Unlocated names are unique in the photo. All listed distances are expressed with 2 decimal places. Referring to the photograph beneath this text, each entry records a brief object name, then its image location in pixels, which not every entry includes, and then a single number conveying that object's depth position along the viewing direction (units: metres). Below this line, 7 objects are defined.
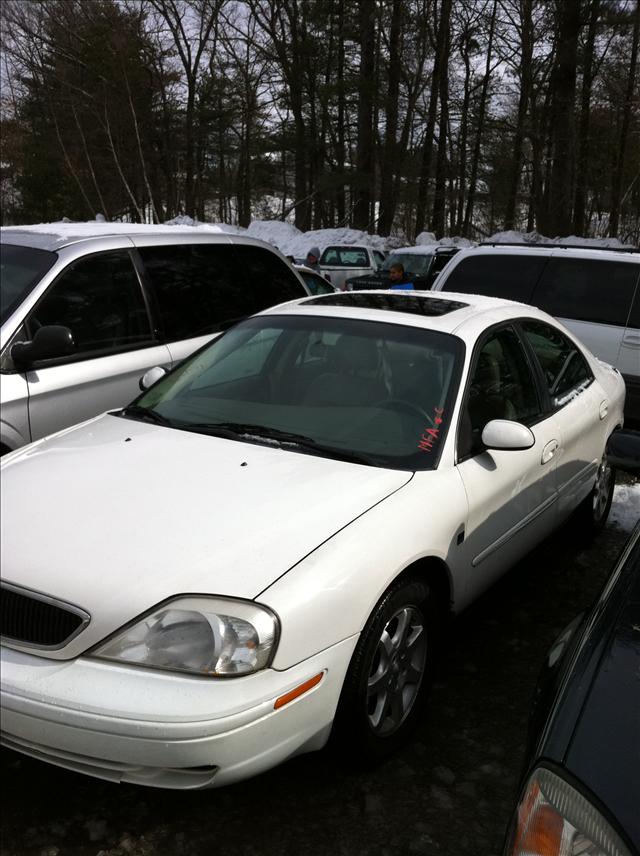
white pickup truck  19.80
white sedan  2.23
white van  6.90
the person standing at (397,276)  12.07
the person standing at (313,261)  20.17
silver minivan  4.24
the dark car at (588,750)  1.59
